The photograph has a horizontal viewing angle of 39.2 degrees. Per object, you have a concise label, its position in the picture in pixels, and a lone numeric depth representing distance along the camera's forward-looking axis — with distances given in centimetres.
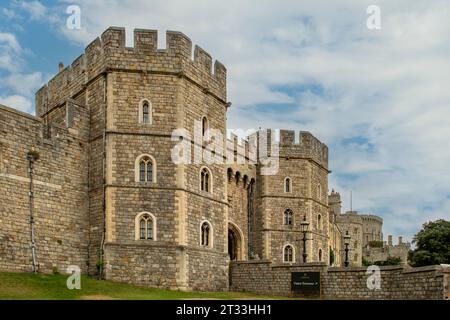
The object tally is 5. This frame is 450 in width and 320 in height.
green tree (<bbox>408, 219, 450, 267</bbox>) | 5684
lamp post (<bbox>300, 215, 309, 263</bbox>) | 3320
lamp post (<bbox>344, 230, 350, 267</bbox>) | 3326
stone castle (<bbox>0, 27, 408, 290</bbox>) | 2586
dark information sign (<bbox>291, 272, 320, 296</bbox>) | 2908
